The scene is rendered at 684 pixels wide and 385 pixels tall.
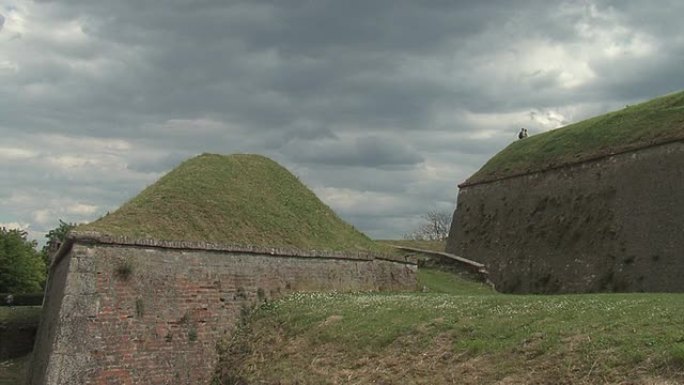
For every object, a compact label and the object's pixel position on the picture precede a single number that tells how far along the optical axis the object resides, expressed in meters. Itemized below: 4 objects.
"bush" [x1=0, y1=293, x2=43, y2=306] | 29.22
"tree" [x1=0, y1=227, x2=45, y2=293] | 44.47
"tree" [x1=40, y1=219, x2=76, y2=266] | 59.26
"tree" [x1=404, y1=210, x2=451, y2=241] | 82.81
